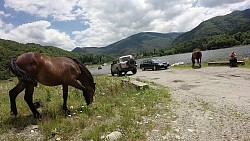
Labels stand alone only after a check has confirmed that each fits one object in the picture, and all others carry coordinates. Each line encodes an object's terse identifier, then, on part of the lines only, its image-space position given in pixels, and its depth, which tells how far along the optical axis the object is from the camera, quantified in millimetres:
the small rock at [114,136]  4549
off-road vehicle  24178
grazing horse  5760
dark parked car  27966
